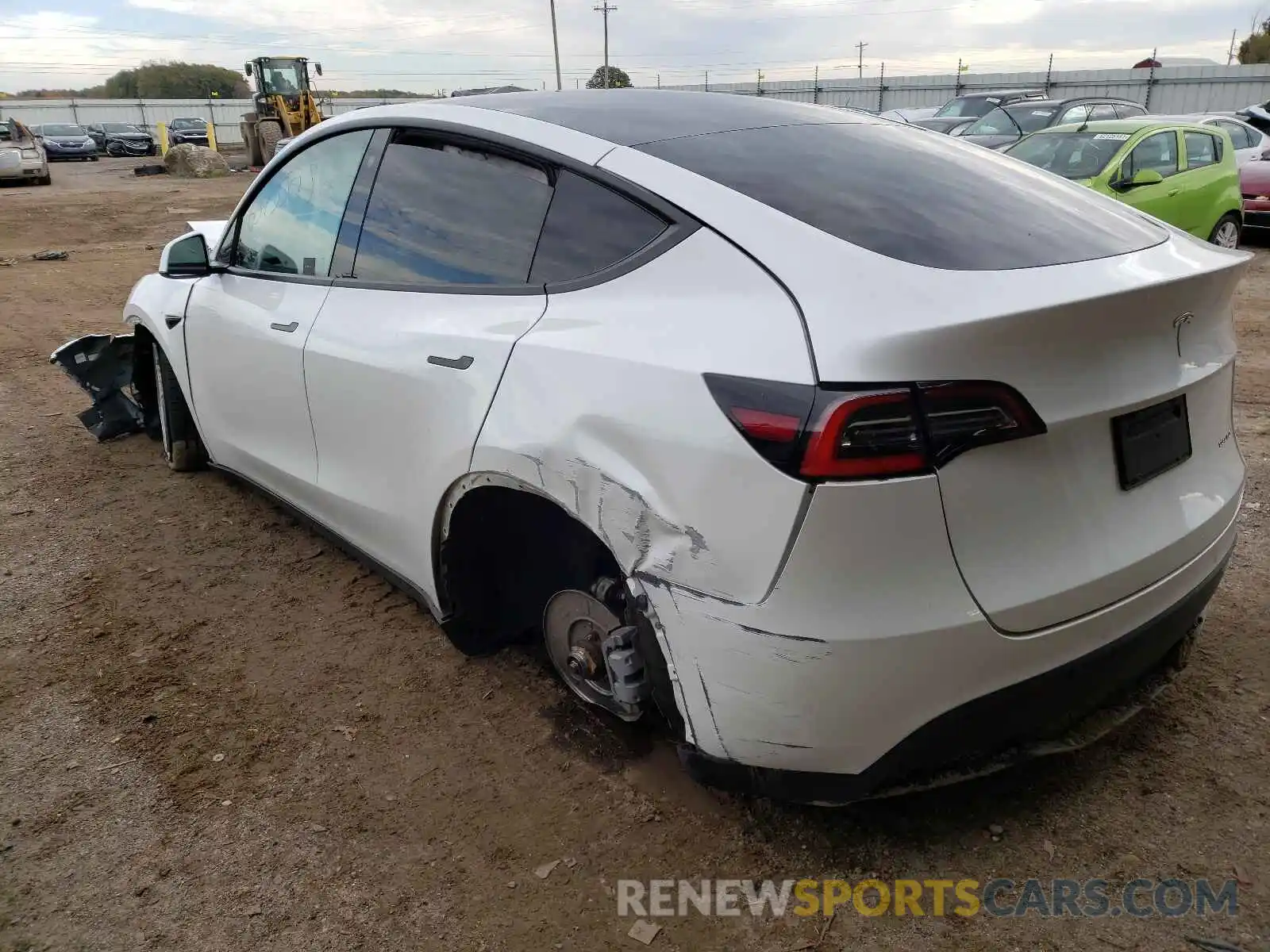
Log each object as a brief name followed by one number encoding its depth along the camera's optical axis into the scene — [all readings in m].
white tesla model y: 1.70
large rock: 27.53
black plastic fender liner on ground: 5.07
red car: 11.30
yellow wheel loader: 27.44
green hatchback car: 8.85
